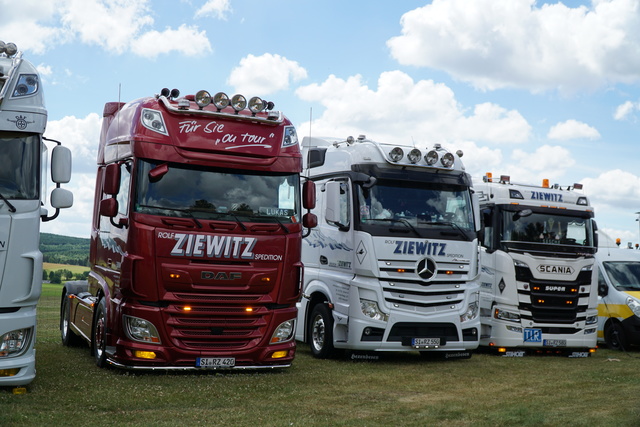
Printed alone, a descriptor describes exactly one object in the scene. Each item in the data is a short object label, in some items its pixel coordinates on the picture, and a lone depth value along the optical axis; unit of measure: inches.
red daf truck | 419.2
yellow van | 663.1
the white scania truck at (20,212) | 350.9
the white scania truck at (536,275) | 601.9
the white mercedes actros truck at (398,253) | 509.7
